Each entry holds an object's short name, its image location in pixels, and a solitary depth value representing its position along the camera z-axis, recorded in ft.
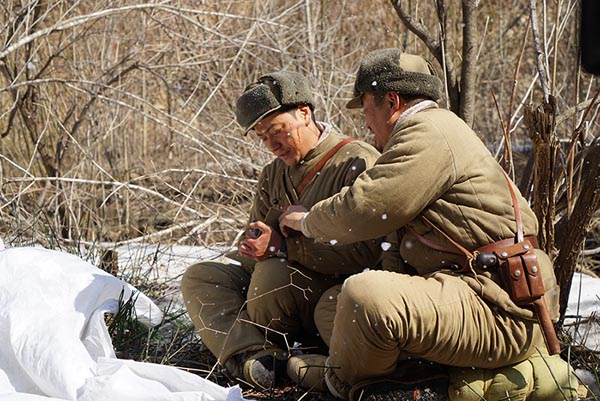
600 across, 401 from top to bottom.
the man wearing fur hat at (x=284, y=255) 13.85
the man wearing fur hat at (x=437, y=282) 11.38
